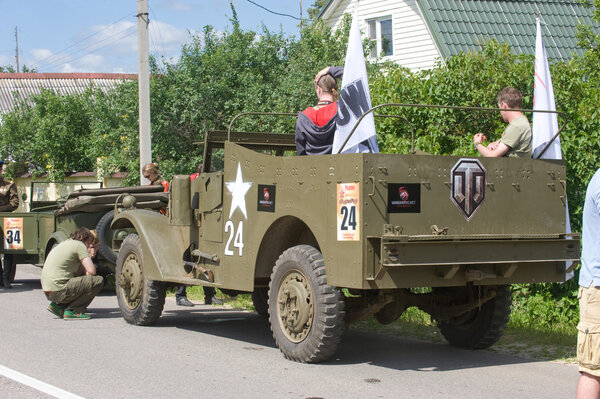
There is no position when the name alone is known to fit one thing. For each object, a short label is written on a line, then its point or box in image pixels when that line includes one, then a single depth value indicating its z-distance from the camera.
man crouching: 10.59
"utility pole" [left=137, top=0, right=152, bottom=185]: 16.67
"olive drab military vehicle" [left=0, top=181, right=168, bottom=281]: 12.75
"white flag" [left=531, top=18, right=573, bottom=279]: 8.05
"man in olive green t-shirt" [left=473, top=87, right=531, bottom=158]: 7.82
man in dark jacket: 8.00
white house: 22.42
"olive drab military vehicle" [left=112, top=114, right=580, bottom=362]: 6.94
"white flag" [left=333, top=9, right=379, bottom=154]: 7.46
